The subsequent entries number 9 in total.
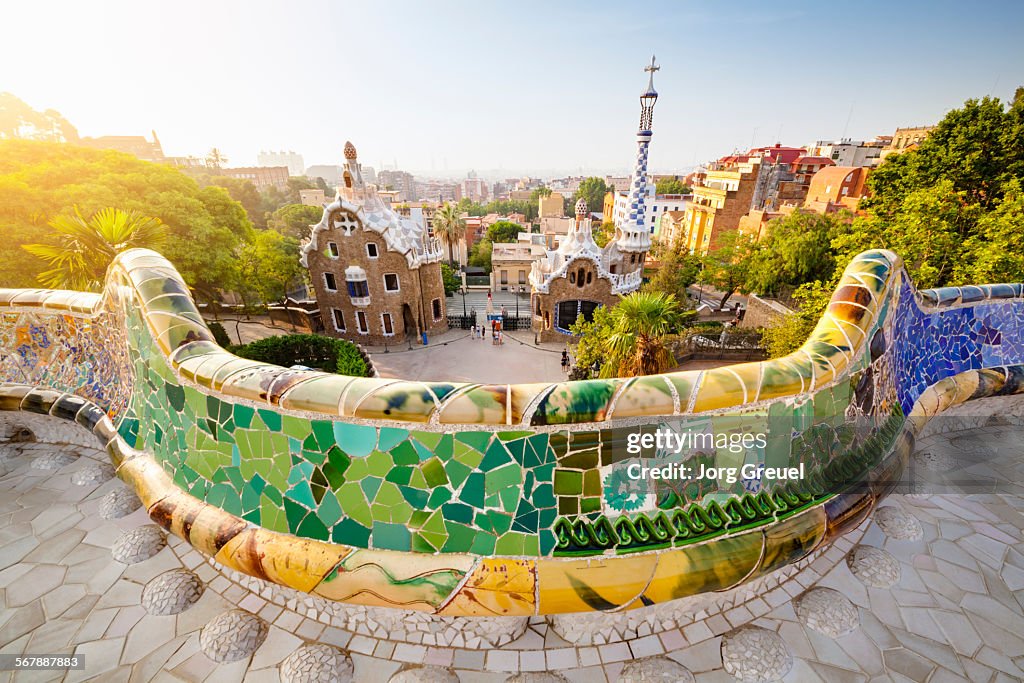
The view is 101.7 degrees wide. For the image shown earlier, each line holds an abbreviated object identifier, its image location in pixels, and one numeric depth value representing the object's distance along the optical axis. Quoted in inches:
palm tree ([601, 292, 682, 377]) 463.5
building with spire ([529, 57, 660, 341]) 927.0
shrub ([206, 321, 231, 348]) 816.9
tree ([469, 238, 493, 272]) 1994.3
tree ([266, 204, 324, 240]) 2175.2
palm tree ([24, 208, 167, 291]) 419.5
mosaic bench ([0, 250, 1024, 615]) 164.4
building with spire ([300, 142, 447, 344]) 870.4
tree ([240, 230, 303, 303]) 991.0
